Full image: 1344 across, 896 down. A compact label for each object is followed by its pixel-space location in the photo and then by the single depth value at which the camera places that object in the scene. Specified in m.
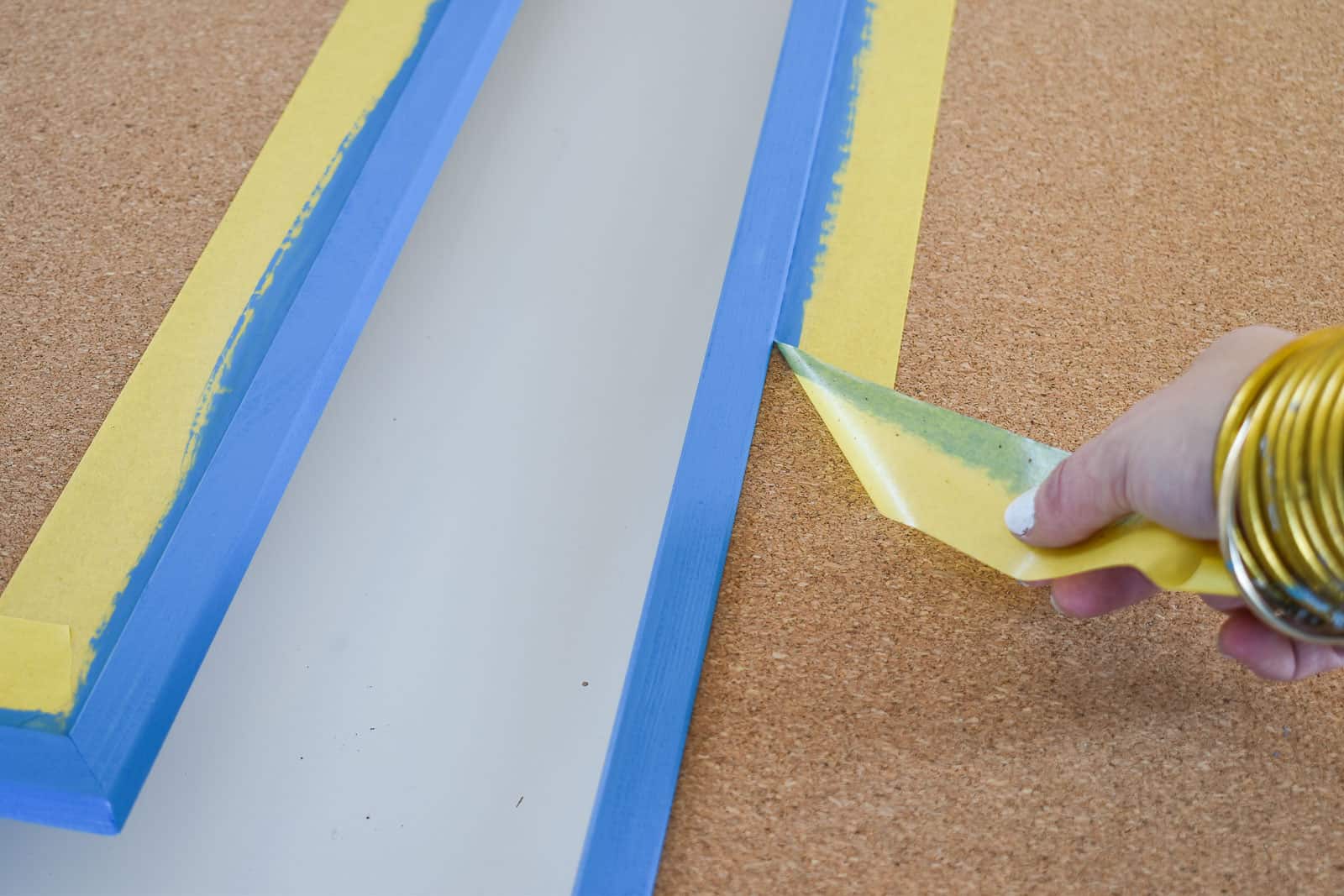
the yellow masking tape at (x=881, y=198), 0.50
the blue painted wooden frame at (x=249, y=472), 0.45
